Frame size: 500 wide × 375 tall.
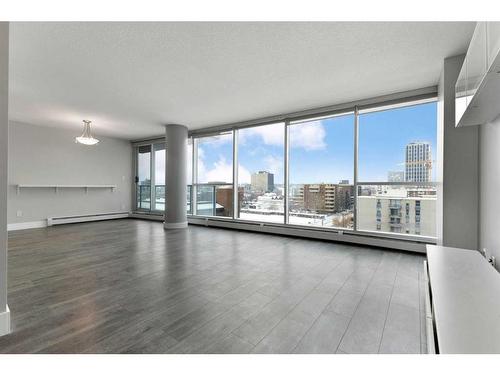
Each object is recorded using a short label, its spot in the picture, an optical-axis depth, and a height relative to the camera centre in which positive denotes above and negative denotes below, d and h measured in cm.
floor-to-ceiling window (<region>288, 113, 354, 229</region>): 443 +31
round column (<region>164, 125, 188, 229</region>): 585 +26
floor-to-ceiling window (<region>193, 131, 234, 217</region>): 604 +32
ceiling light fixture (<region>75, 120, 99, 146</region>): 508 +112
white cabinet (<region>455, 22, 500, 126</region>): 124 +67
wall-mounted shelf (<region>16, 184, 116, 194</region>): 562 -3
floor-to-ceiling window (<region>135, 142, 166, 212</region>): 759 +31
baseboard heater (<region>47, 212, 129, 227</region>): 609 -91
